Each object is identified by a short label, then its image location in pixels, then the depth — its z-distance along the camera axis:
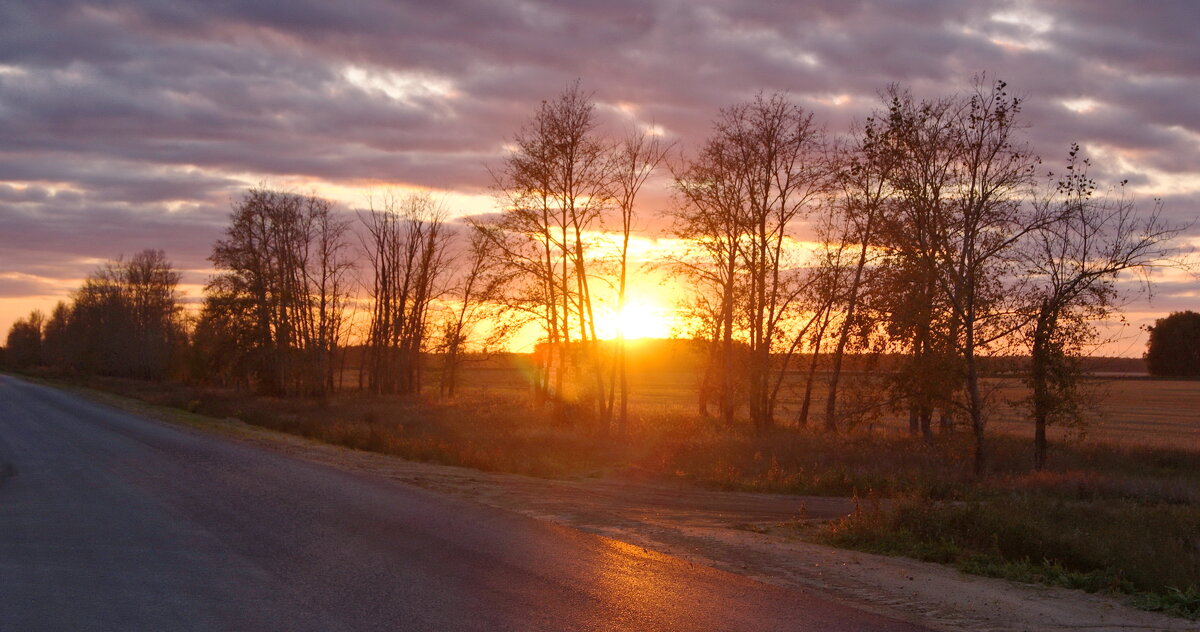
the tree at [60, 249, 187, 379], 92.06
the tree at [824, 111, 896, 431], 26.34
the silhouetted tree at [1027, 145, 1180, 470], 24.41
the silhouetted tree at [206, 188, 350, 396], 61.75
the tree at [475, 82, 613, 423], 34.44
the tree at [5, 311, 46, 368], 153.38
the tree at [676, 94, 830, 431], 35.59
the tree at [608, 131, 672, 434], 34.78
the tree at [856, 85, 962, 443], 23.86
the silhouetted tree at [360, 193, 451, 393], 67.50
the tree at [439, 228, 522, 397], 35.94
